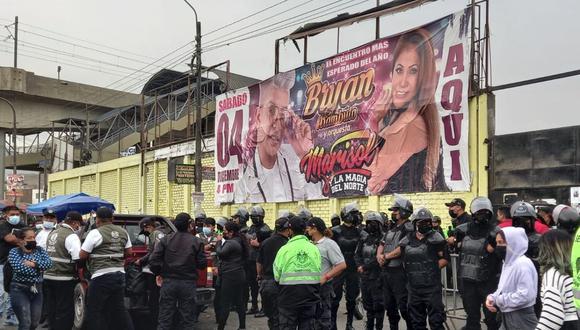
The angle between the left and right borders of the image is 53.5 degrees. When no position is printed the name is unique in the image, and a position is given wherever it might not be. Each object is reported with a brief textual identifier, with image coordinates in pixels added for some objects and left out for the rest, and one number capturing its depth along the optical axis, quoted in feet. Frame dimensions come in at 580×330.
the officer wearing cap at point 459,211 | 27.73
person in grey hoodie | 15.64
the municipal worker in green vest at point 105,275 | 23.08
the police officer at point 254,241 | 32.30
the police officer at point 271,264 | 25.89
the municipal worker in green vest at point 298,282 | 19.53
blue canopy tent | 51.40
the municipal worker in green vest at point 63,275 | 25.68
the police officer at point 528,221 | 20.43
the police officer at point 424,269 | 22.82
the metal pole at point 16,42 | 156.56
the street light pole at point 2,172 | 136.77
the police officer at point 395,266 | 24.50
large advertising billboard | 40.63
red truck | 26.81
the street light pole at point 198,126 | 59.52
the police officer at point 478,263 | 22.08
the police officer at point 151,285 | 26.58
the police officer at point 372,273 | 26.35
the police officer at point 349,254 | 28.63
